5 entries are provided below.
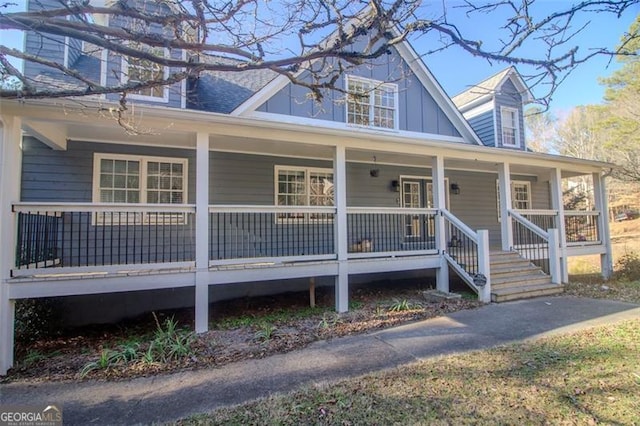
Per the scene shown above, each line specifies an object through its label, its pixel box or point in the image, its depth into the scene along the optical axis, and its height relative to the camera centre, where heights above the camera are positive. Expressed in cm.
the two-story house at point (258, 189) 541 +110
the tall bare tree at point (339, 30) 325 +212
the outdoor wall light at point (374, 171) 971 +175
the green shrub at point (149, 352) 450 -163
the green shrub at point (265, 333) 538 -160
